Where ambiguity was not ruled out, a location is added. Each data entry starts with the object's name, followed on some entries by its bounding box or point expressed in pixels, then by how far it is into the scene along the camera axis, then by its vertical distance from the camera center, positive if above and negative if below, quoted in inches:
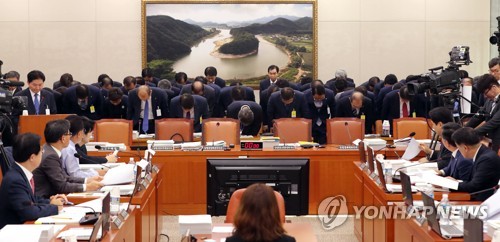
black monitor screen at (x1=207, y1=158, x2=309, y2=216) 232.7 -21.8
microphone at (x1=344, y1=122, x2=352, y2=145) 371.8 -11.7
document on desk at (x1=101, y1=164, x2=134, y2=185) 250.4 -22.1
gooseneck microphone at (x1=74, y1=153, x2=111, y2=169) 277.5 -19.0
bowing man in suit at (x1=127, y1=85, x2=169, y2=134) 427.8 -3.2
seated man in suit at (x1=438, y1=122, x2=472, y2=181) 247.4 -18.4
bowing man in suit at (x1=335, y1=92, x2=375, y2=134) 414.6 -2.5
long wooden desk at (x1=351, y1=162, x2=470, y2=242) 230.1 -31.4
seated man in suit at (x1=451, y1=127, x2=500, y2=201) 230.8 -20.6
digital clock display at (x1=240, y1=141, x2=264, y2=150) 338.6 -17.5
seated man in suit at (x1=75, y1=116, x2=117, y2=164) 282.4 -17.7
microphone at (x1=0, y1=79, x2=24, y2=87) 268.4 +6.7
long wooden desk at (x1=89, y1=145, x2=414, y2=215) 335.9 -30.2
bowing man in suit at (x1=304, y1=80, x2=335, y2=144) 423.2 -5.1
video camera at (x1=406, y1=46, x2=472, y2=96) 310.7 +7.4
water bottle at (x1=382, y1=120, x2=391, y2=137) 396.8 -12.6
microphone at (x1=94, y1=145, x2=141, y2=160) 308.8 -18.6
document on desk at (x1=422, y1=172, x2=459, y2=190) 234.5 -23.2
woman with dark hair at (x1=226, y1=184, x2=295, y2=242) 143.3 -20.1
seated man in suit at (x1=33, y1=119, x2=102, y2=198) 241.8 -19.4
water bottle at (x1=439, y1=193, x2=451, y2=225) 187.0 -25.9
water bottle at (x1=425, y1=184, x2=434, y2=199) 225.8 -24.8
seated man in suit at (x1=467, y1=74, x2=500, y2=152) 294.5 -4.2
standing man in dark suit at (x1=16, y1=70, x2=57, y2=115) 418.0 +3.8
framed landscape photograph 595.2 +47.0
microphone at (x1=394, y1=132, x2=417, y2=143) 357.7 -16.5
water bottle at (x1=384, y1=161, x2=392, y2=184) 255.3 -22.3
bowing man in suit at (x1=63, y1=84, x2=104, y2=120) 444.1 +0.1
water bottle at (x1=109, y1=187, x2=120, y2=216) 208.3 -24.8
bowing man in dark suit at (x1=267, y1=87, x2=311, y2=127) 413.7 -2.3
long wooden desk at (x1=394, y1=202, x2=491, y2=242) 177.0 -30.1
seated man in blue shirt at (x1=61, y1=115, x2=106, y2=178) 257.9 -15.9
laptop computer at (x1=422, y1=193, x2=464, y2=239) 177.2 -27.5
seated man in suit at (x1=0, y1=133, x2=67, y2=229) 200.1 -20.9
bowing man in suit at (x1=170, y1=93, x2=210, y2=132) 410.3 -3.7
